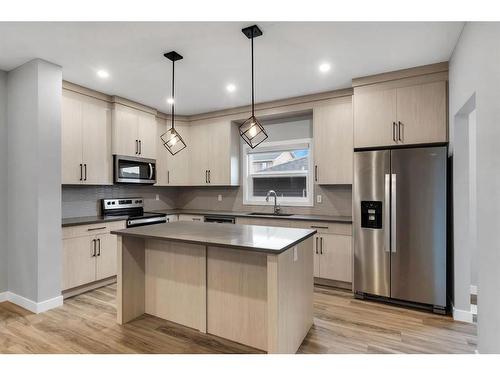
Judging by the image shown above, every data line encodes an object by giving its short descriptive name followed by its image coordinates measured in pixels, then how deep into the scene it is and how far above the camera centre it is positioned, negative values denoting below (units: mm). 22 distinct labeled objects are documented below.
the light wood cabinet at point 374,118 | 3244 +820
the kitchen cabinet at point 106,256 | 3654 -914
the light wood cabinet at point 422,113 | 3004 +812
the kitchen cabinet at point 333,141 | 3805 +633
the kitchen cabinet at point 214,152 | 4844 +619
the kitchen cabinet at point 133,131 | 4117 +884
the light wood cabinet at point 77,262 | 3310 -908
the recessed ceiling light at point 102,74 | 3213 +1329
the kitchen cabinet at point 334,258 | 3543 -914
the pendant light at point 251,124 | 2338 +572
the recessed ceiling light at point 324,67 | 3068 +1332
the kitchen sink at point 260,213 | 4699 -436
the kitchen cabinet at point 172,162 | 4941 +458
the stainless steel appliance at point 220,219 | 4381 -505
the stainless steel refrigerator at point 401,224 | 2922 -414
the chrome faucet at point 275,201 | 4475 -227
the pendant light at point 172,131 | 2781 +586
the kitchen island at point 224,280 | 2076 -822
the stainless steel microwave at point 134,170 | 4125 +273
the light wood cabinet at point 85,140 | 3564 +641
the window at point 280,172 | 4535 +252
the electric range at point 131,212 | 4166 -390
